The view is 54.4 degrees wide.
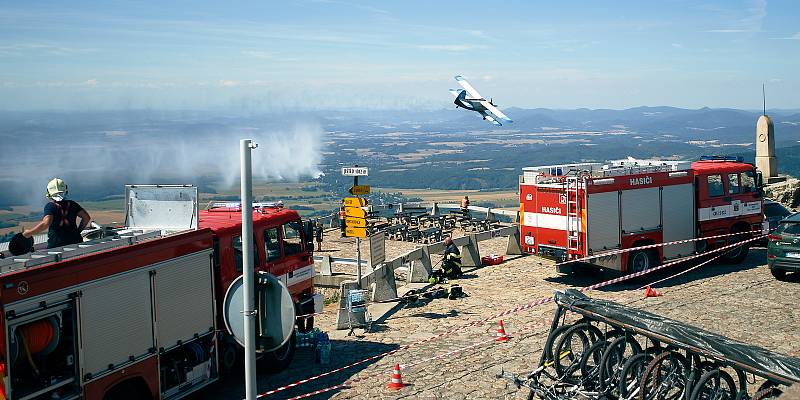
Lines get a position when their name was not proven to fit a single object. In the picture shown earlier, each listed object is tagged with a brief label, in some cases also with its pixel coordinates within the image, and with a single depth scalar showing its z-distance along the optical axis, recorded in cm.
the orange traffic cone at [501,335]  1350
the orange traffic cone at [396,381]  1112
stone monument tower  3028
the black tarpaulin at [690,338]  798
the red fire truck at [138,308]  787
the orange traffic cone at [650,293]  1700
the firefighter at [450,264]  1964
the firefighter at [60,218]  1011
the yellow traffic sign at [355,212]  1669
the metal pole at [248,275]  553
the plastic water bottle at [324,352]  1268
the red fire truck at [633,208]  1794
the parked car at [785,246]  1689
